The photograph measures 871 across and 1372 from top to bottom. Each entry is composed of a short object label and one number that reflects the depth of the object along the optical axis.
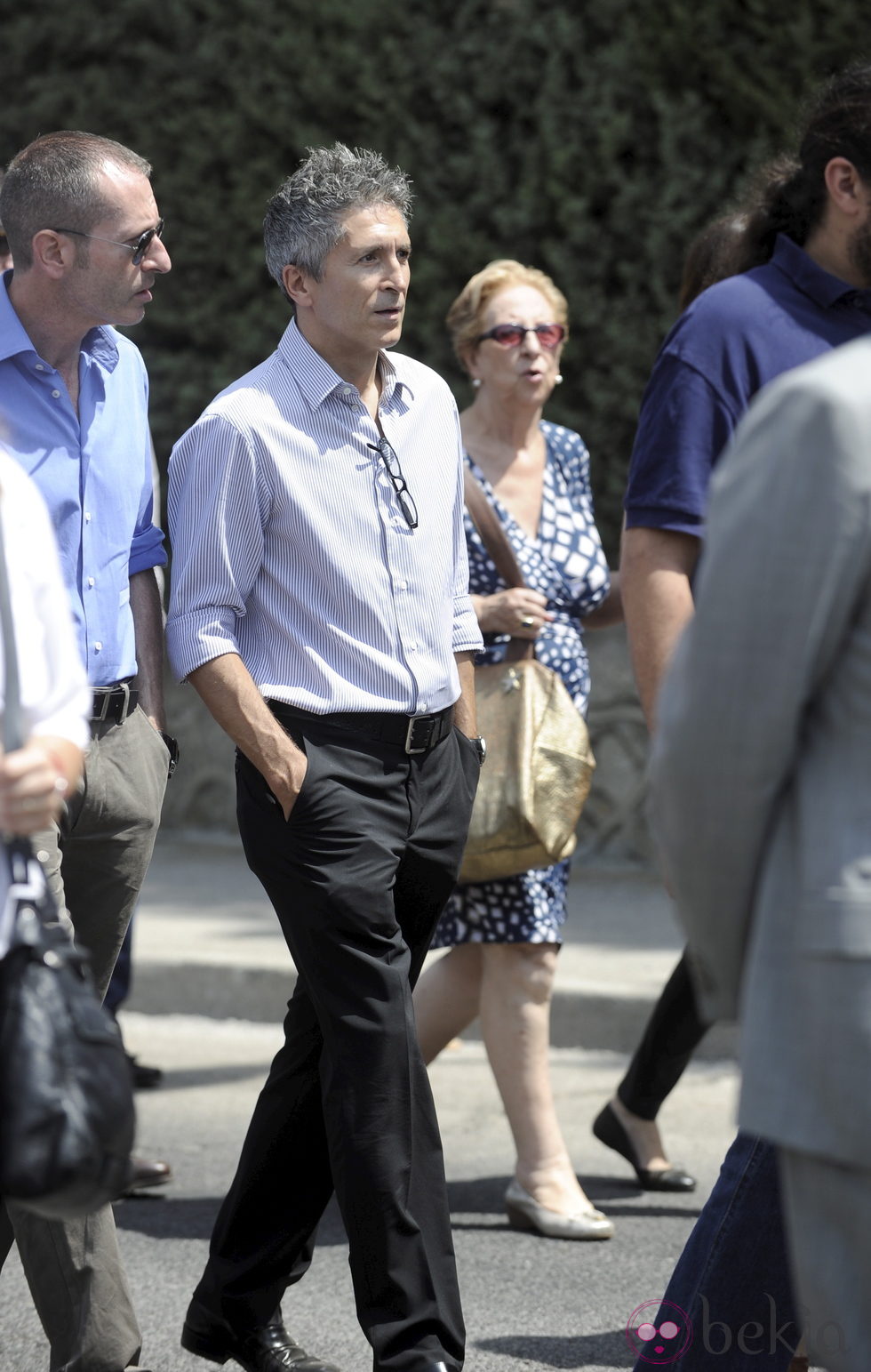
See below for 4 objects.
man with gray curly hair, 6.55
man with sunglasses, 6.39
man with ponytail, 5.93
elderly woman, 8.77
